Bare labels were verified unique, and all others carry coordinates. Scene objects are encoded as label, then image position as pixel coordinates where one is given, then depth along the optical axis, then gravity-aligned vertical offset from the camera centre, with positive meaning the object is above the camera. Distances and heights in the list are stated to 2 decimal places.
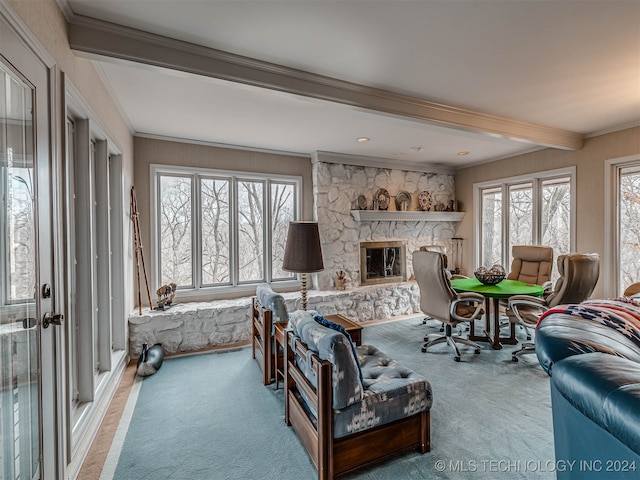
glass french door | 1.16 -0.12
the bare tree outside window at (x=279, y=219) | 4.53 +0.32
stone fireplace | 4.66 +0.30
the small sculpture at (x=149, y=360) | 2.95 -1.19
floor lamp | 2.90 -0.09
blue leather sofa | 0.80 -0.44
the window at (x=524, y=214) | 4.24 +0.36
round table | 3.39 -0.61
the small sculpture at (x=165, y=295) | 3.60 -0.64
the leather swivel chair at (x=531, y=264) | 3.94 -0.35
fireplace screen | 5.02 -0.39
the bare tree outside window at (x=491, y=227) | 5.12 +0.19
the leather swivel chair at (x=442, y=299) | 3.33 -0.67
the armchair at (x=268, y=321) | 2.69 -0.74
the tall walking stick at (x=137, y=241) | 3.47 +0.01
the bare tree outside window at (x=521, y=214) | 4.67 +0.37
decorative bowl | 3.73 -0.49
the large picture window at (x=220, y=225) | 3.94 +0.21
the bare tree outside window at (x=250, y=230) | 4.34 +0.15
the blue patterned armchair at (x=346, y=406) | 1.62 -0.94
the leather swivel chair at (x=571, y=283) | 2.92 -0.44
